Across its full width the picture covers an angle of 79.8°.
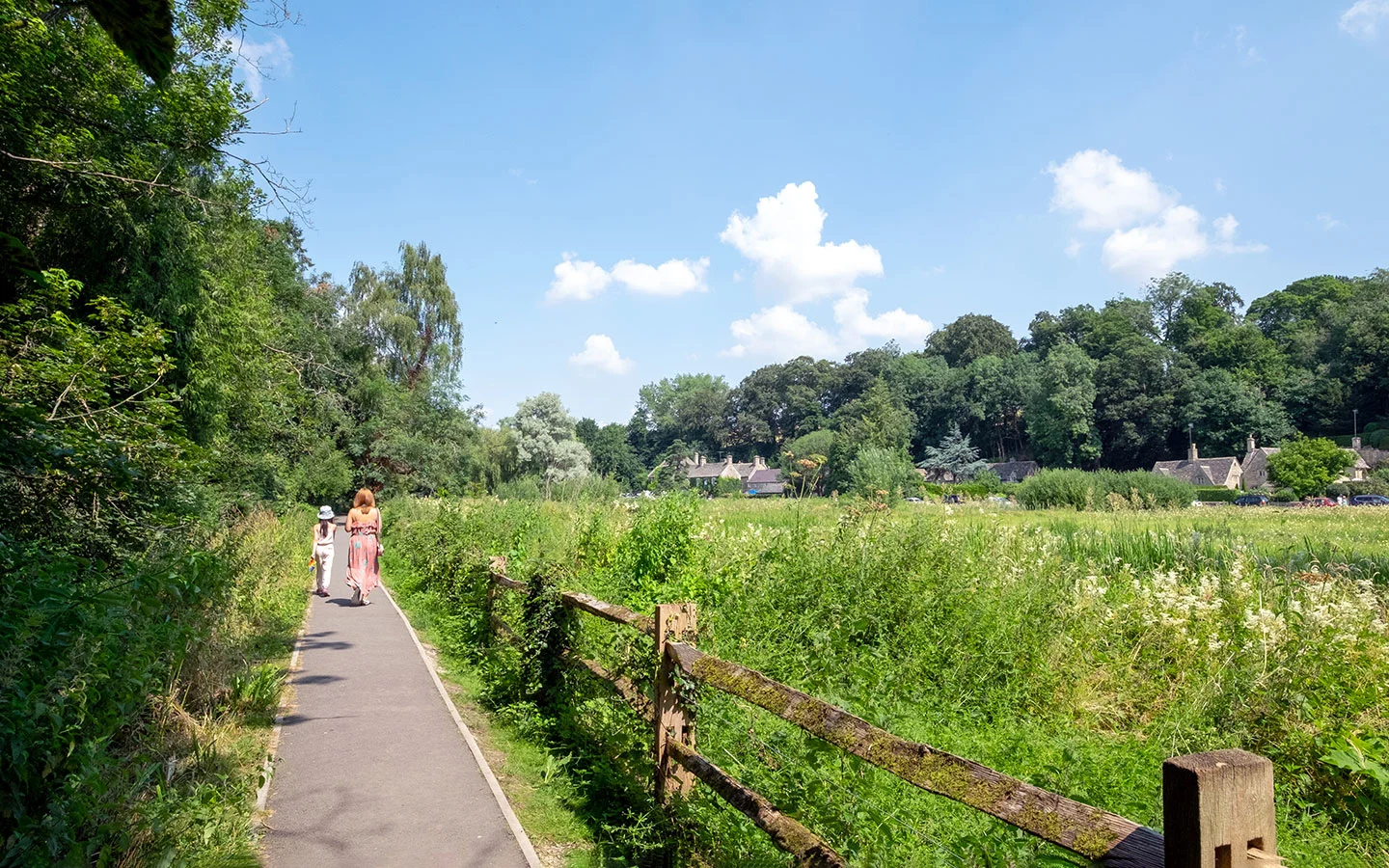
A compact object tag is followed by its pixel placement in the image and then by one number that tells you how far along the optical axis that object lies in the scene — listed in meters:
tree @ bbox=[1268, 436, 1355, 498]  57.50
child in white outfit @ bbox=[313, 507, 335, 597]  14.95
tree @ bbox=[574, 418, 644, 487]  112.69
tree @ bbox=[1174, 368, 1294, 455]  85.12
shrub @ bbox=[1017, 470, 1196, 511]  35.72
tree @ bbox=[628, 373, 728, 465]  142.38
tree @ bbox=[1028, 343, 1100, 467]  87.00
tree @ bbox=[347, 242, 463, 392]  44.88
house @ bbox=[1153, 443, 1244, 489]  73.82
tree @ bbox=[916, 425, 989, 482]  98.69
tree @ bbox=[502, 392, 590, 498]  67.12
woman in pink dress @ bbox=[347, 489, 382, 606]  13.75
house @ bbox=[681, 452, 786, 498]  118.89
